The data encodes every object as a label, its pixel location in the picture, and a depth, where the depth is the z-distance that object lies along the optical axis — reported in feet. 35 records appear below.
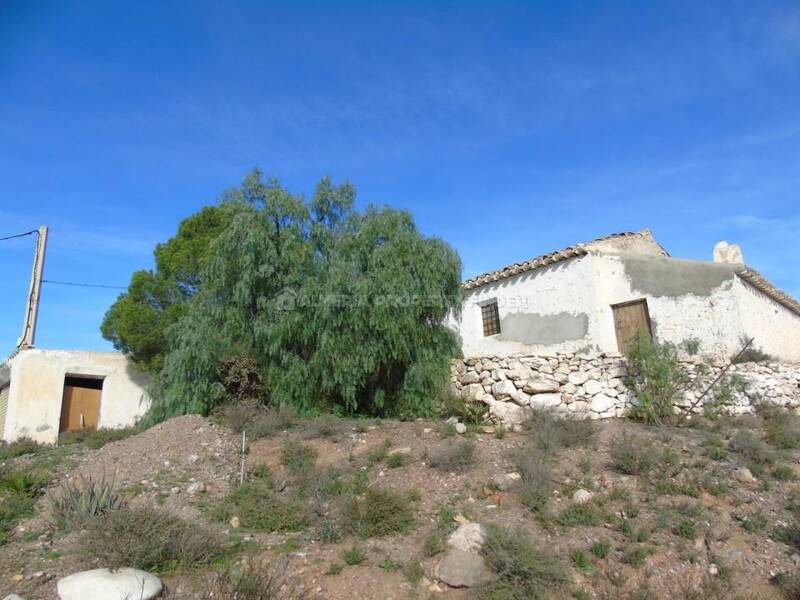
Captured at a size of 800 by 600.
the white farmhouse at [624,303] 43.91
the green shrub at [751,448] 29.55
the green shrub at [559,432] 32.27
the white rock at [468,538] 22.44
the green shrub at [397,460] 31.24
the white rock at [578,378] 40.50
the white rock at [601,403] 39.55
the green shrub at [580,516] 24.59
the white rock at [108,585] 18.62
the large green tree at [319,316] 40.40
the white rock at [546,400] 39.40
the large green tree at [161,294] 51.24
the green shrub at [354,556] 21.95
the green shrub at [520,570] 19.77
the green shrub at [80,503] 24.22
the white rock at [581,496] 26.25
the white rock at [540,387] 39.83
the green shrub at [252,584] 18.74
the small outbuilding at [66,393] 49.60
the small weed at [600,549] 22.22
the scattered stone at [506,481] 28.02
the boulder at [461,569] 20.89
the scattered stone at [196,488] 29.63
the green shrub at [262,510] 25.85
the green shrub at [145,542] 20.71
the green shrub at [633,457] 28.73
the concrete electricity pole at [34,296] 52.03
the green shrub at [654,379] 37.22
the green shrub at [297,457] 32.27
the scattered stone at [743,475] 27.81
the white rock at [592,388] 40.06
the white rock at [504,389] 40.47
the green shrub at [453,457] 30.14
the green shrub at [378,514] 24.40
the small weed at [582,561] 21.59
